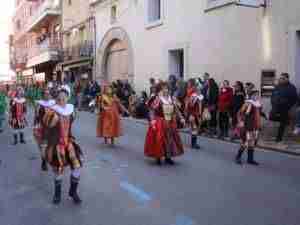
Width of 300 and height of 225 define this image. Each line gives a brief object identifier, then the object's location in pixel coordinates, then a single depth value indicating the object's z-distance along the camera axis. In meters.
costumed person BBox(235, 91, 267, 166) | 8.76
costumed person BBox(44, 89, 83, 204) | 5.94
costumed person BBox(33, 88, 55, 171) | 6.15
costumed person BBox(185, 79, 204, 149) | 10.59
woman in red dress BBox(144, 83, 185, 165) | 8.41
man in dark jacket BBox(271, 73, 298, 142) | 11.47
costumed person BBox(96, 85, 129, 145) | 11.02
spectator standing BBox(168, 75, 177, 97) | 15.57
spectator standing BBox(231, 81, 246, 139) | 12.53
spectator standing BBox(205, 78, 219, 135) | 13.23
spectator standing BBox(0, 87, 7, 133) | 14.94
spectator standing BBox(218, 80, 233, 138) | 12.75
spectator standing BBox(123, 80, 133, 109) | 20.08
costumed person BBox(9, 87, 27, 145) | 12.16
